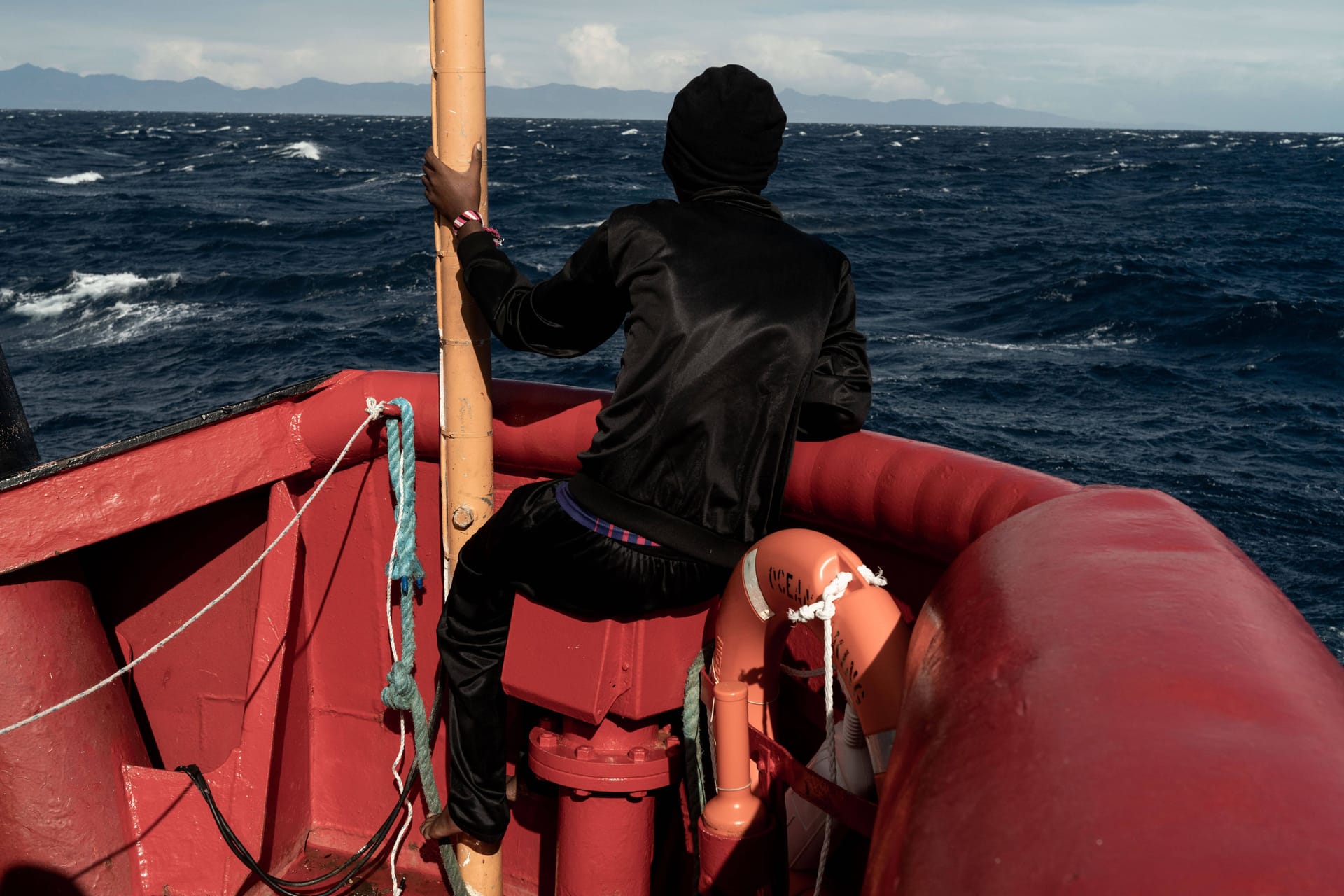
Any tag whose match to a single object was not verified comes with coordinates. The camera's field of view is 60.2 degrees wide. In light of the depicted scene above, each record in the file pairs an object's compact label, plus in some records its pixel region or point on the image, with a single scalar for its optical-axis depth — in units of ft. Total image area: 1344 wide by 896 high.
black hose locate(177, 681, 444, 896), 9.20
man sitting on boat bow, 6.69
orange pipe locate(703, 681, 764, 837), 7.31
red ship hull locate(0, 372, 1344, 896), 3.04
